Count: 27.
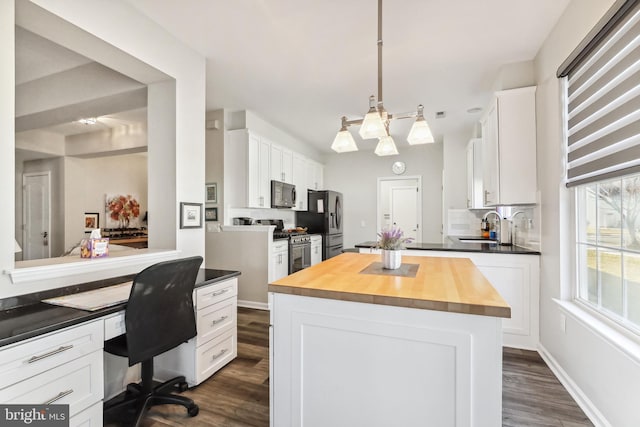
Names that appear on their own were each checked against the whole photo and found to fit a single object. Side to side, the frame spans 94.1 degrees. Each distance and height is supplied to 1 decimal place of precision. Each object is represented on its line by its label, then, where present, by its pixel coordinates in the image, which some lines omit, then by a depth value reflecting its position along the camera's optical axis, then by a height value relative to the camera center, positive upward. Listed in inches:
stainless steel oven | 169.9 -22.0
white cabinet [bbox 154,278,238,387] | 81.4 -36.6
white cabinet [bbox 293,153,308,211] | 216.2 +26.9
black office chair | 60.7 -24.2
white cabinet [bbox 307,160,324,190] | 239.5 +34.2
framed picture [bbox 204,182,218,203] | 162.4 +12.5
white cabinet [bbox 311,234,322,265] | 202.9 -23.1
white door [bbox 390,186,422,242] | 247.1 +4.3
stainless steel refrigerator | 222.0 -2.1
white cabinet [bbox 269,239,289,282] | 153.9 -23.5
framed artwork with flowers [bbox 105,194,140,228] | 228.4 +4.3
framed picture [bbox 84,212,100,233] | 214.2 -3.4
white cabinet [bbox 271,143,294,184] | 187.6 +34.2
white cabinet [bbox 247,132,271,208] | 165.2 +24.5
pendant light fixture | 70.2 +21.7
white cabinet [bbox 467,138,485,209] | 164.1 +22.6
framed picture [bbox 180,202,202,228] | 98.6 +0.3
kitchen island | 43.8 -22.3
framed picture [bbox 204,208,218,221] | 162.2 +1.0
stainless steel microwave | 185.5 +13.7
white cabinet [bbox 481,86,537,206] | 103.6 +24.3
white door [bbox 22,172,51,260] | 205.2 +1.1
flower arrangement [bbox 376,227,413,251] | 72.4 -6.1
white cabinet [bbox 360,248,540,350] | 104.1 -26.2
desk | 44.4 -22.5
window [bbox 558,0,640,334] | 57.7 +12.1
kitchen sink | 159.6 -13.5
